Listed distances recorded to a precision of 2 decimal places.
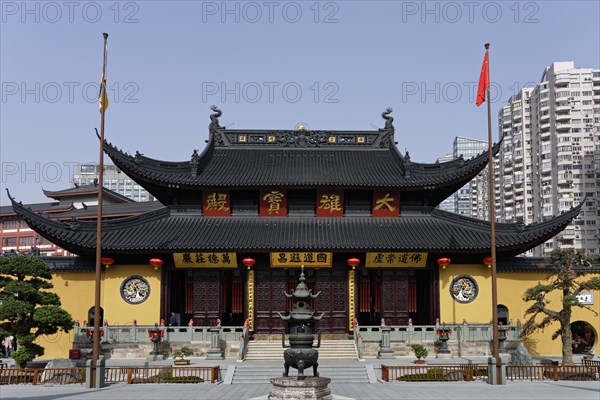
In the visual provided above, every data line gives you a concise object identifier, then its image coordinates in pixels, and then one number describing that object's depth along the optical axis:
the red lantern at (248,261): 30.56
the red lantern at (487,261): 30.78
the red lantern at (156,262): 30.48
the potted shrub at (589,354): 27.78
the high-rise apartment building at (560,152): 77.69
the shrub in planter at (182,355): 24.81
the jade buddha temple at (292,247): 30.66
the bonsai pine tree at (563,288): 25.52
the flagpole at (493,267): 21.39
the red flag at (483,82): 23.27
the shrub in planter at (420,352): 25.46
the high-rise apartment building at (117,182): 144.75
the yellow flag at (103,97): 22.36
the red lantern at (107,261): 30.42
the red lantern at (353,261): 30.73
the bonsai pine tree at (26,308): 23.92
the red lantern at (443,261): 30.56
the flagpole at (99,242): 21.00
